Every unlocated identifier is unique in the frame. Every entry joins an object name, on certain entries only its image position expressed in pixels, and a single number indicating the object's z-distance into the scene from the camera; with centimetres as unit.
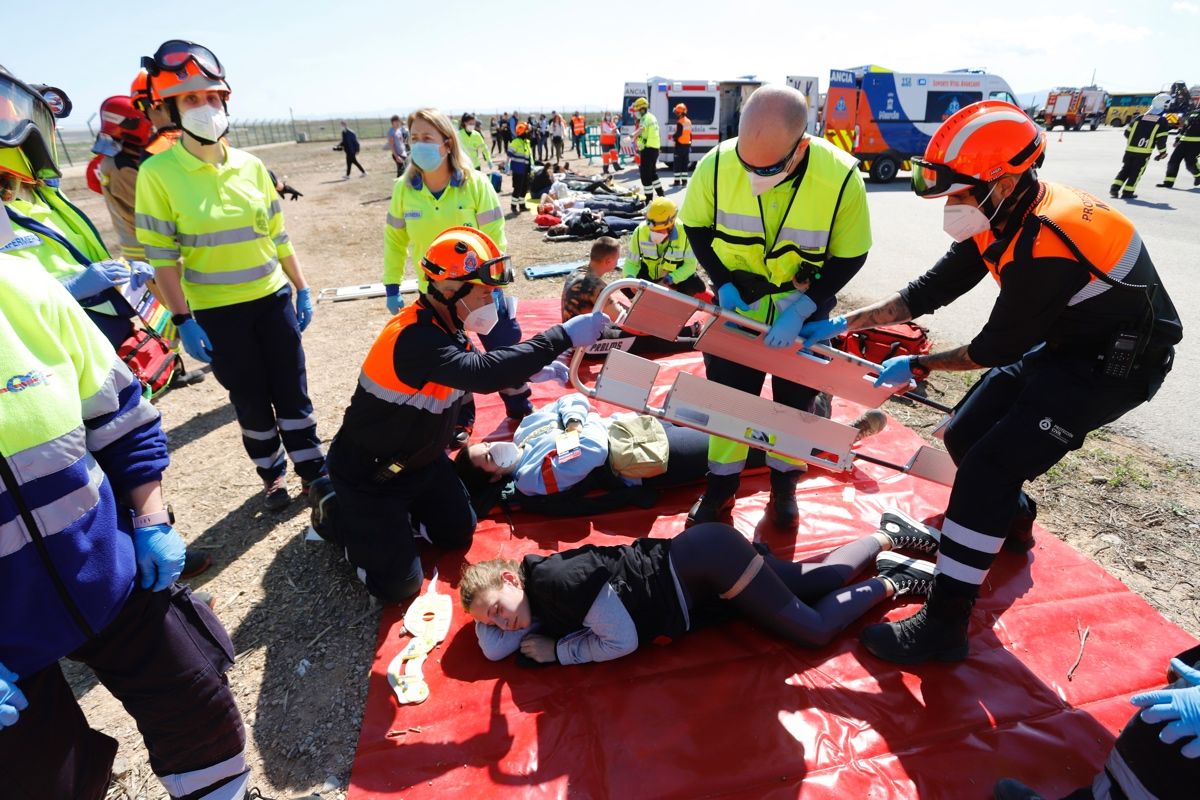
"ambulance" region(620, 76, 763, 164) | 2103
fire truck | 4131
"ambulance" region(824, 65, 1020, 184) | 1795
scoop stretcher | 303
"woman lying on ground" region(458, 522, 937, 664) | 270
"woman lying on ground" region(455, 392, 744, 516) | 382
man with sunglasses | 272
